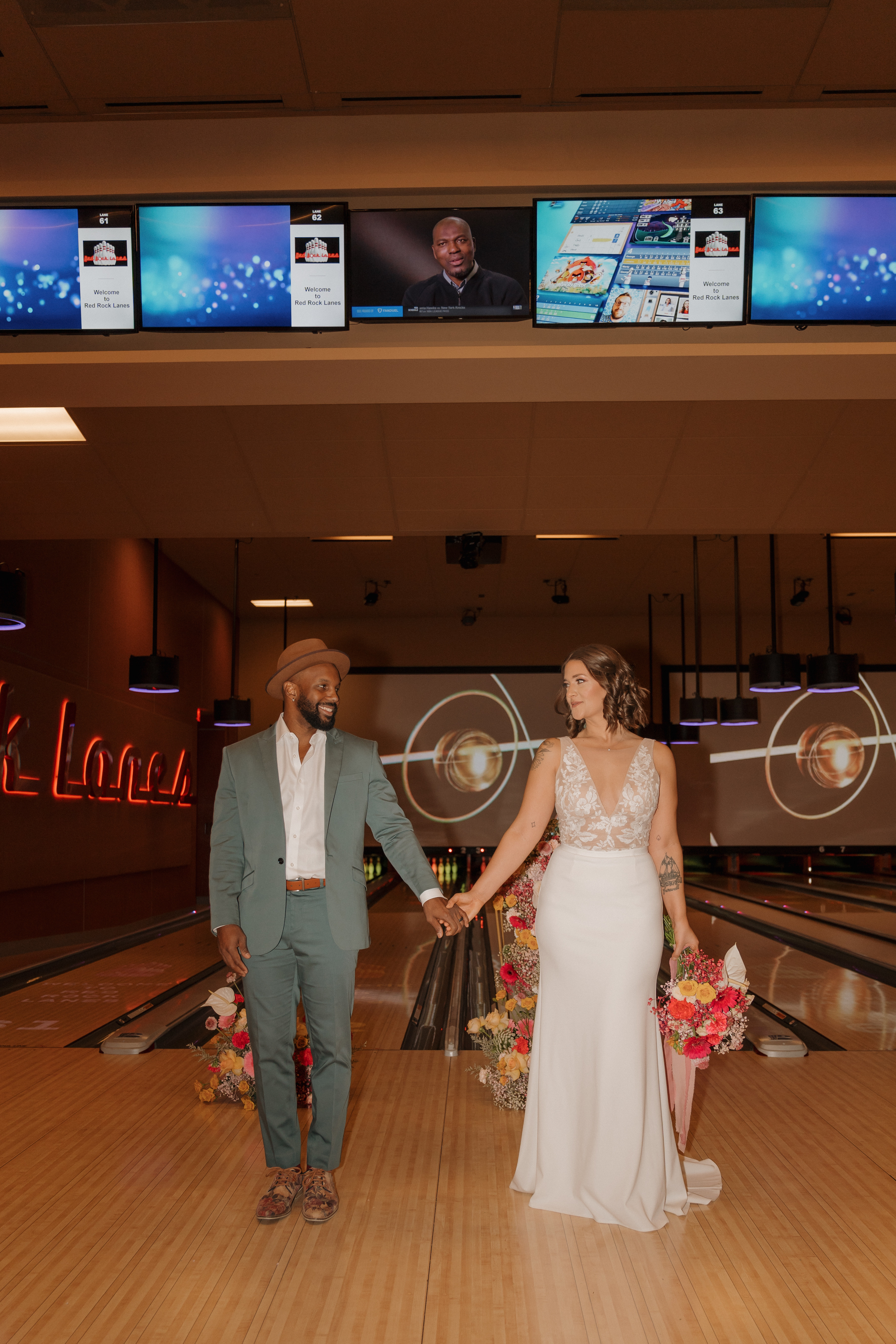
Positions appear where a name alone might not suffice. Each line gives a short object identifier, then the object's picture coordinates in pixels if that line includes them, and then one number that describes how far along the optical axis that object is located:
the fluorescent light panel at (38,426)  5.50
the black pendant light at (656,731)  13.73
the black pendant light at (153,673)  9.16
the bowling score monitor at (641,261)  3.94
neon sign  7.40
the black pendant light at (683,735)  13.64
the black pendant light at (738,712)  11.55
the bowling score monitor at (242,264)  3.97
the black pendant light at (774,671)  9.59
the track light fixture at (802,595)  11.29
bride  2.54
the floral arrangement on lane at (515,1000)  3.44
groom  2.57
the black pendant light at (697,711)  11.92
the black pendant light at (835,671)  9.59
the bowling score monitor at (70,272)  3.98
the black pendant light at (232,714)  11.34
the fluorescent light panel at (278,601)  13.23
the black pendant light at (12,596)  5.74
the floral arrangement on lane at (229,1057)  3.59
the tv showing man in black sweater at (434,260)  3.99
